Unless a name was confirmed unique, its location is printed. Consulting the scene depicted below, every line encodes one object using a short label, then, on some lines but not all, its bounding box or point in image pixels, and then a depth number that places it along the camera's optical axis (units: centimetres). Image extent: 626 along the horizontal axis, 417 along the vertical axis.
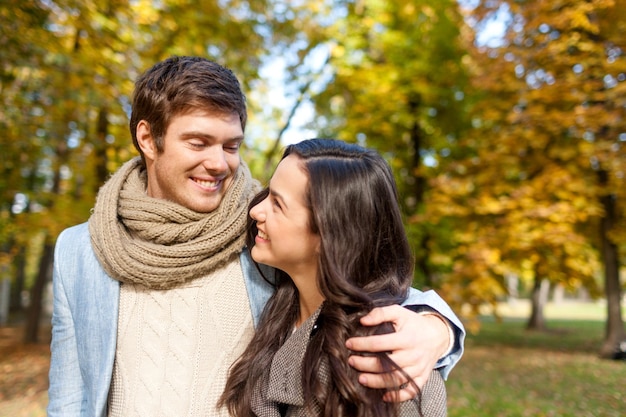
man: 179
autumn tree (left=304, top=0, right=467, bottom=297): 1045
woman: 149
